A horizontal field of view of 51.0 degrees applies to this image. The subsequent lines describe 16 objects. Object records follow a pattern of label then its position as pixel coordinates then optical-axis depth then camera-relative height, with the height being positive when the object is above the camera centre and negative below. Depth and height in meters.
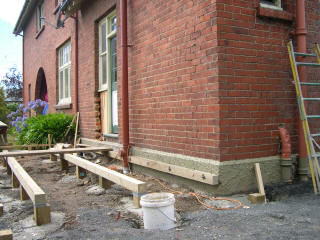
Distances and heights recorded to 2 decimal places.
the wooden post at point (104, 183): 5.09 -0.95
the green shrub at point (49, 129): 9.71 -0.20
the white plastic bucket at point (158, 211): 3.20 -0.88
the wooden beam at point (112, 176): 3.80 -0.73
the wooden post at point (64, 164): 7.06 -0.91
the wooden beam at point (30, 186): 3.50 -0.75
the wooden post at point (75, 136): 9.23 -0.40
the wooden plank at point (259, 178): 4.13 -0.75
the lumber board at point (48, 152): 6.24 -0.58
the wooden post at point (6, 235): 2.85 -0.96
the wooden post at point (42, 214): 3.47 -0.96
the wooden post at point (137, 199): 3.86 -0.92
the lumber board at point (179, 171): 4.12 -0.72
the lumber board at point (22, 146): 8.66 -0.63
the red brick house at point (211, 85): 4.20 +0.48
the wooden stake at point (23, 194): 4.62 -1.00
